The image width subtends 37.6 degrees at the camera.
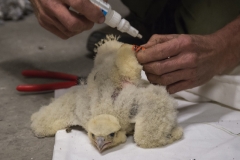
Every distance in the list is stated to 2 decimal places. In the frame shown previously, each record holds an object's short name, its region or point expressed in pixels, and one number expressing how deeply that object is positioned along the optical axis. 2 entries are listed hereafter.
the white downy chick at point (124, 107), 0.77
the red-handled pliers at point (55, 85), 1.07
